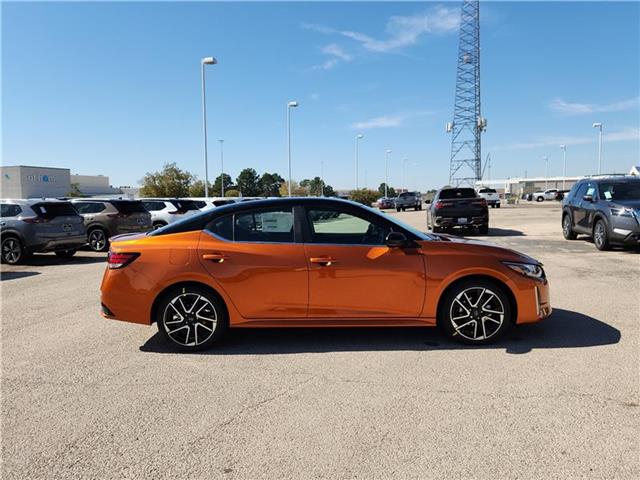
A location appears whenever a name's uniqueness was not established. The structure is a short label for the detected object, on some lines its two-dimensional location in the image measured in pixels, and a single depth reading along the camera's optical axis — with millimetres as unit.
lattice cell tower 82812
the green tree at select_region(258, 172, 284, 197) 115175
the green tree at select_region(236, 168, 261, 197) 112656
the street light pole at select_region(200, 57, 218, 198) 28158
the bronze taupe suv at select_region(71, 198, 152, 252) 14641
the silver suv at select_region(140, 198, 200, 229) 17734
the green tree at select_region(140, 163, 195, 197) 57844
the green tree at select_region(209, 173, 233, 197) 86750
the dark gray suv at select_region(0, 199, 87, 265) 11727
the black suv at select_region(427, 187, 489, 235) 16312
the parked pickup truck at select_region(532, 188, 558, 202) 71181
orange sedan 4762
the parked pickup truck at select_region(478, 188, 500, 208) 44638
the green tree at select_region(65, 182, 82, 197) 78688
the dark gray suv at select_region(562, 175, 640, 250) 11117
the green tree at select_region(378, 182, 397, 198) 110512
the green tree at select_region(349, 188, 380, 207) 64438
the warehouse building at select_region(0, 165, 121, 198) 81938
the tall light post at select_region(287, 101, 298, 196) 37656
